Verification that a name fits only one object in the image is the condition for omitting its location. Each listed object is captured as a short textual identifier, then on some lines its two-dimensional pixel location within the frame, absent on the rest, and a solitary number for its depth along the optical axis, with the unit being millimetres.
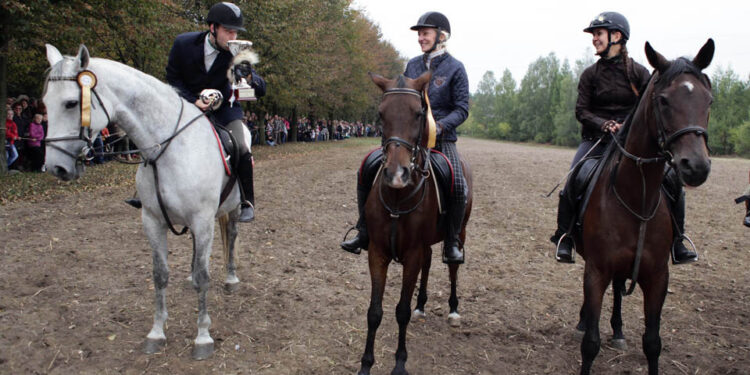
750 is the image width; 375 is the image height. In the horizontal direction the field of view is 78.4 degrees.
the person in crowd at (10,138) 14559
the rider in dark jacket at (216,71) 4957
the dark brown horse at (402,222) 3869
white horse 3779
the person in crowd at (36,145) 15039
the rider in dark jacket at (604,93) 4578
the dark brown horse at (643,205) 3381
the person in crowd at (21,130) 15234
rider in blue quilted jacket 4715
